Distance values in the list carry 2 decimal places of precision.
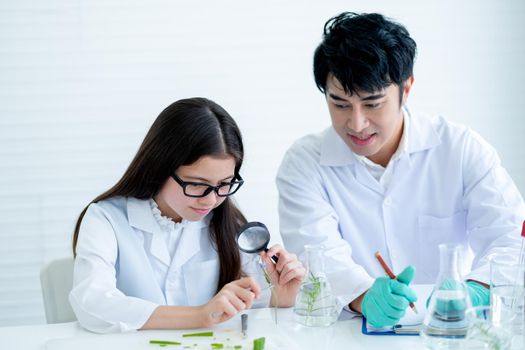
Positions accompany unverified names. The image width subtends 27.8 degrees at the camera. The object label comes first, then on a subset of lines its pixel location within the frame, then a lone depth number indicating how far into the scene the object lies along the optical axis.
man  2.07
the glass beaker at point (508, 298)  1.59
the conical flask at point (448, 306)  1.66
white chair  2.12
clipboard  1.81
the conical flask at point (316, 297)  1.85
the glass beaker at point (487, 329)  1.58
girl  1.97
